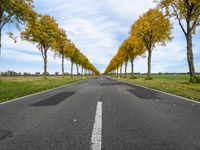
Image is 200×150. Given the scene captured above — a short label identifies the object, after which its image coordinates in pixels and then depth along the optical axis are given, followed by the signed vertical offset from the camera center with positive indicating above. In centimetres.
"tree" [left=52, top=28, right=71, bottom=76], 4850 +723
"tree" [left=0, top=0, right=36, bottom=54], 2050 +636
